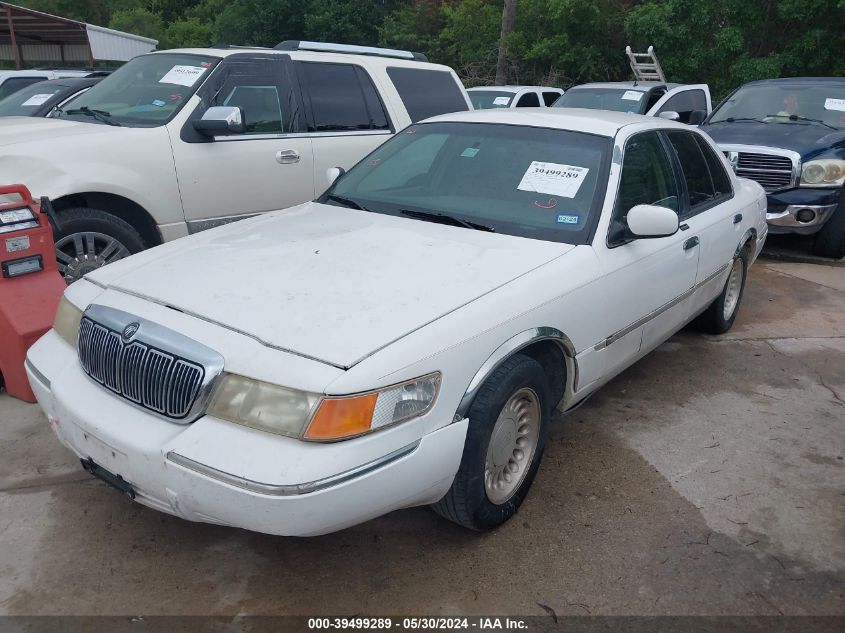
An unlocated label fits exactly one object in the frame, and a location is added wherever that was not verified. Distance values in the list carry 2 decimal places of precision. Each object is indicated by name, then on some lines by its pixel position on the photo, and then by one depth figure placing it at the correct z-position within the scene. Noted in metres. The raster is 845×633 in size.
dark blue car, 7.80
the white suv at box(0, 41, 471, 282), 4.75
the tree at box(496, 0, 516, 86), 18.55
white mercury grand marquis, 2.42
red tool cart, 4.05
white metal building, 20.95
